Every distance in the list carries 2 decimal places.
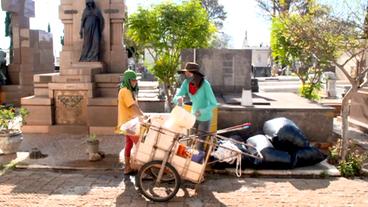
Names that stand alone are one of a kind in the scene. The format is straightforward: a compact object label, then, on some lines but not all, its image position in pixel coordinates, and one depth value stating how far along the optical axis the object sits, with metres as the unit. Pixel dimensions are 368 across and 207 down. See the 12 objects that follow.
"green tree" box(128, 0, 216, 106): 12.97
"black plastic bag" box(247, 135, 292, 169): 6.25
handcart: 4.99
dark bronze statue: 10.56
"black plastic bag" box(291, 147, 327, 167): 6.32
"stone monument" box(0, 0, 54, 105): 14.69
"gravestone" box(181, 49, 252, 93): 10.37
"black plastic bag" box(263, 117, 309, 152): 6.39
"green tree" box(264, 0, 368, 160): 6.50
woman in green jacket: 5.82
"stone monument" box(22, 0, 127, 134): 9.64
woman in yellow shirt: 5.73
